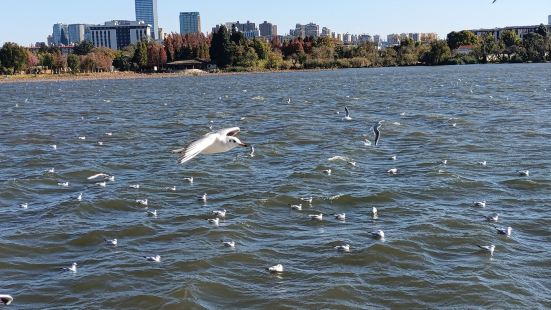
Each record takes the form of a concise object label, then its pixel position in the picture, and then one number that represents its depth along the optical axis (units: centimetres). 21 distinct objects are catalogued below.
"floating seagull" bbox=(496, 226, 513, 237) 1227
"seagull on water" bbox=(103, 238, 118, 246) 1215
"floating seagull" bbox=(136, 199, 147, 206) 1500
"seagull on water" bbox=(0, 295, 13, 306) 944
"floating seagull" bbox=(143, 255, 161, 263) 1112
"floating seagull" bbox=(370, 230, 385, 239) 1208
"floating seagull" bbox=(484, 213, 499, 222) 1314
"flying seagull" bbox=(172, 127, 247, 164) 948
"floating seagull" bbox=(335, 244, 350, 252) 1146
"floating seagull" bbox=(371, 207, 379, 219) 1378
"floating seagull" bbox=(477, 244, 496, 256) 1142
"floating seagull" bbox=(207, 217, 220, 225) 1324
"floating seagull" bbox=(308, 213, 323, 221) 1345
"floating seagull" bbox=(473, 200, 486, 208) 1420
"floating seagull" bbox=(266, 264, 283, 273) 1060
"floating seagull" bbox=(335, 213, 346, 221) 1340
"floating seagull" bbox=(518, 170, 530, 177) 1698
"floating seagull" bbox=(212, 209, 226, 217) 1374
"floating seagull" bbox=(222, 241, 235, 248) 1184
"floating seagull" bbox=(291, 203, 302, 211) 1434
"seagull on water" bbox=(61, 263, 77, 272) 1085
